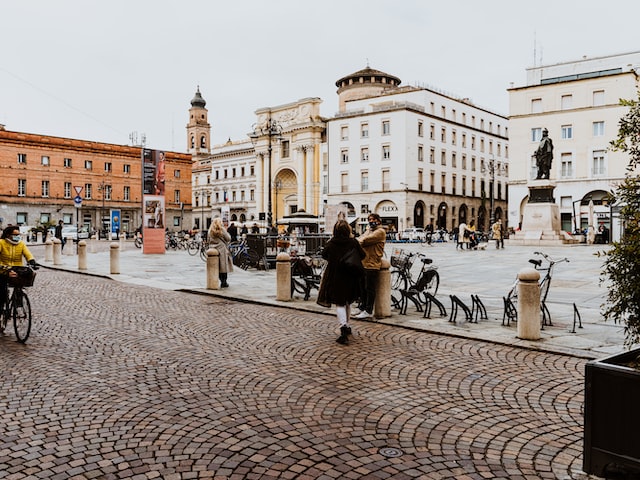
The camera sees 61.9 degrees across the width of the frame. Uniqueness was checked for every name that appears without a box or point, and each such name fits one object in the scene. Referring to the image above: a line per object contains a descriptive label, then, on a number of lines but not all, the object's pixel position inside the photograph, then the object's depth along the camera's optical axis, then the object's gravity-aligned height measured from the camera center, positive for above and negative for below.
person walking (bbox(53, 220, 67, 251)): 37.44 +0.12
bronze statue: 32.82 +4.46
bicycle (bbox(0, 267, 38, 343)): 7.59 -1.04
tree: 3.29 -0.12
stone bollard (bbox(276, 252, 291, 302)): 11.73 -1.08
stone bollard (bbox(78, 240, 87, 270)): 19.61 -0.90
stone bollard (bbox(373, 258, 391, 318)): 9.66 -1.18
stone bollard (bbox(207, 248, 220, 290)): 13.64 -0.99
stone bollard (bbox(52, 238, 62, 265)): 21.92 -0.79
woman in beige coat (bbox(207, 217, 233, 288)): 14.03 -0.39
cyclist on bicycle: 7.81 -0.32
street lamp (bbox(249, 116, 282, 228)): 75.41 +14.22
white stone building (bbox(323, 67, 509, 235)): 63.62 +9.67
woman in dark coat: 7.89 -0.67
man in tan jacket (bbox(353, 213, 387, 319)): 9.34 -0.52
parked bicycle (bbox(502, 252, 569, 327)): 8.71 -1.33
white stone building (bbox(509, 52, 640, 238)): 49.66 +9.89
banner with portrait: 28.05 +1.68
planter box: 3.16 -1.16
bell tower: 100.94 +19.55
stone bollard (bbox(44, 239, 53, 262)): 23.70 -0.82
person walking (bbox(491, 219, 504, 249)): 30.90 -0.26
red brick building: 65.56 +7.00
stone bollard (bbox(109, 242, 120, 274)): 18.03 -0.88
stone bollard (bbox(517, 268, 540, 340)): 7.71 -1.11
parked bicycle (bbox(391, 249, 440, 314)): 9.94 -1.00
